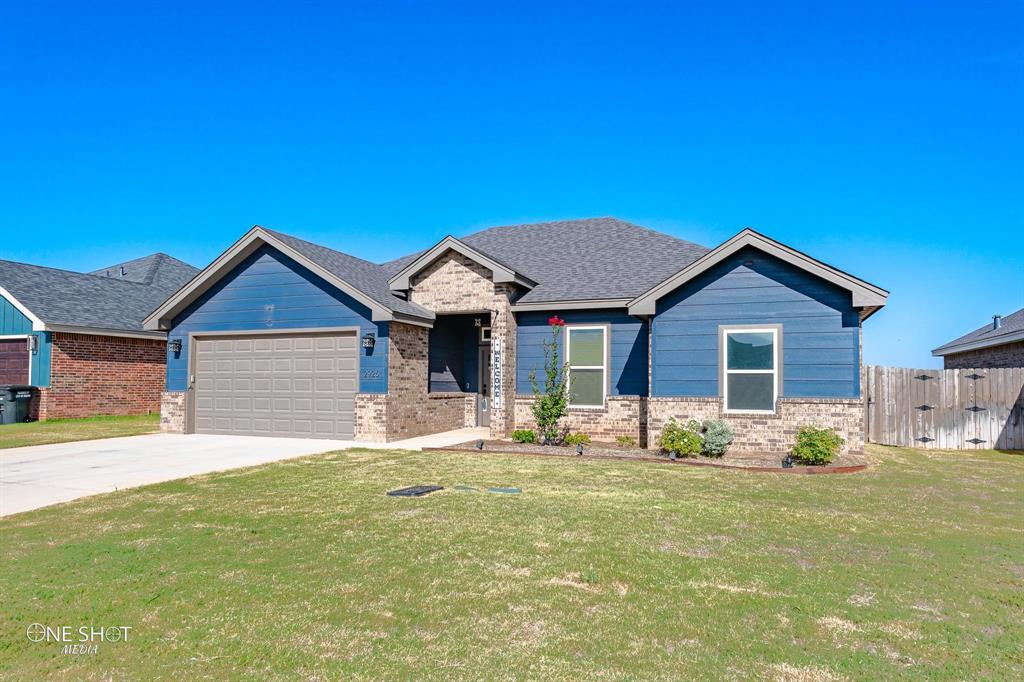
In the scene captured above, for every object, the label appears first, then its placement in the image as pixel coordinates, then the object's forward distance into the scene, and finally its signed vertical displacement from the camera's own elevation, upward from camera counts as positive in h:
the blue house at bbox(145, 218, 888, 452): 12.95 +0.73
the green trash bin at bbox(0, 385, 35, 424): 20.34 -1.35
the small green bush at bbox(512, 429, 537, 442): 14.66 -1.51
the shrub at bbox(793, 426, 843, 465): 11.44 -1.29
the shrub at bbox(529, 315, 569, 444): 14.33 -0.55
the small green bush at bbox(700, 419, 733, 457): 12.32 -1.26
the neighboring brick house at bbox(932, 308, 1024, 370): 18.84 +0.95
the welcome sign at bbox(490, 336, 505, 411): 16.12 -0.08
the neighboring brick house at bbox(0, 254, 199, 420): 21.22 +0.60
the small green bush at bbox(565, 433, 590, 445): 14.47 -1.57
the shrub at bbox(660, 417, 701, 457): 12.38 -1.33
